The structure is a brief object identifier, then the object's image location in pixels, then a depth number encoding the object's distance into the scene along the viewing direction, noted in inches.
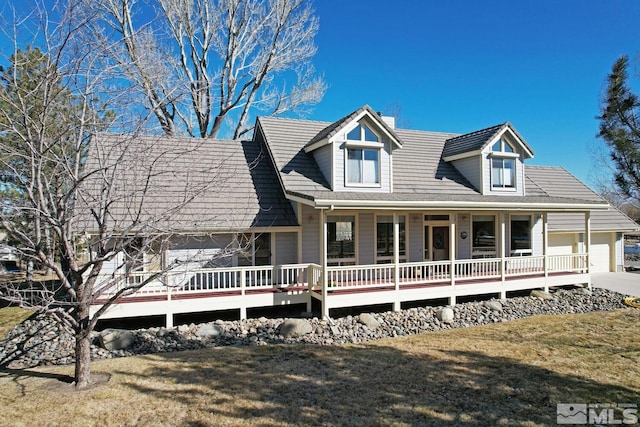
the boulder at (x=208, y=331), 394.0
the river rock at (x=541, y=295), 553.1
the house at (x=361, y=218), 458.6
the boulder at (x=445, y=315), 458.6
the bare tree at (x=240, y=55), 915.4
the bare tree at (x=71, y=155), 219.8
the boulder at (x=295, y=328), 400.2
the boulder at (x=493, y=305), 502.2
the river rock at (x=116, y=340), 357.4
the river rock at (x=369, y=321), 429.1
